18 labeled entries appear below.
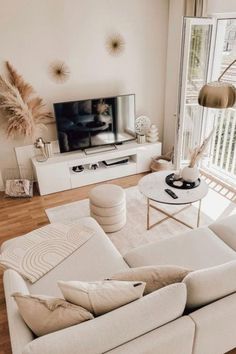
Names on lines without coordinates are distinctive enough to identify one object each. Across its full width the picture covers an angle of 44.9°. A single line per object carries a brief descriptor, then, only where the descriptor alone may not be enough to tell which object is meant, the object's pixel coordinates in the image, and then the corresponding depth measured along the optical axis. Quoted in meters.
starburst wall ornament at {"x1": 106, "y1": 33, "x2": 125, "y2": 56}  3.90
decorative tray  2.96
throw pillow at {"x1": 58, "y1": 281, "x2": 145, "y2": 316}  1.39
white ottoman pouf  2.92
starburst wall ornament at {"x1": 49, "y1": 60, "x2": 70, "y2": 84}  3.74
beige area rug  3.00
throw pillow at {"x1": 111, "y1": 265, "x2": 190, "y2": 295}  1.59
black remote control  2.79
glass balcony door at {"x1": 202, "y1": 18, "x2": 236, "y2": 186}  3.75
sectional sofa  1.23
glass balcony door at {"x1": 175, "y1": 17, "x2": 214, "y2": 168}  3.48
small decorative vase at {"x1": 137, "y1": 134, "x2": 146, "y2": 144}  4.39
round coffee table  2.77
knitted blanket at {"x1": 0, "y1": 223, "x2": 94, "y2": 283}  2.03
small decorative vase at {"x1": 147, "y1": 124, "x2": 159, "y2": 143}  4.38
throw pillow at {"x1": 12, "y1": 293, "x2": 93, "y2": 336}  1.33
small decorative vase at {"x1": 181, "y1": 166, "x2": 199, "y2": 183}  2.97
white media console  3.83
